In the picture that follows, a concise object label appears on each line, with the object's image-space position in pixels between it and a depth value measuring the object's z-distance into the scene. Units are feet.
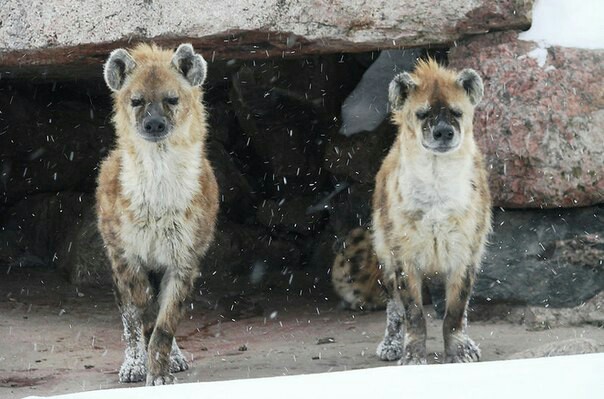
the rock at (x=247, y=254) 54.85
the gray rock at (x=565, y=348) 33.42
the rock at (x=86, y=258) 53.78
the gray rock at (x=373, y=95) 51.49
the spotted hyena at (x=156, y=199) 36.63
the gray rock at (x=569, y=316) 41.32
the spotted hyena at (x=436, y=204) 36.32
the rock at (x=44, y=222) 58.08
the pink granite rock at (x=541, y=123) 41.65
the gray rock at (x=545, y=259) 41.68
